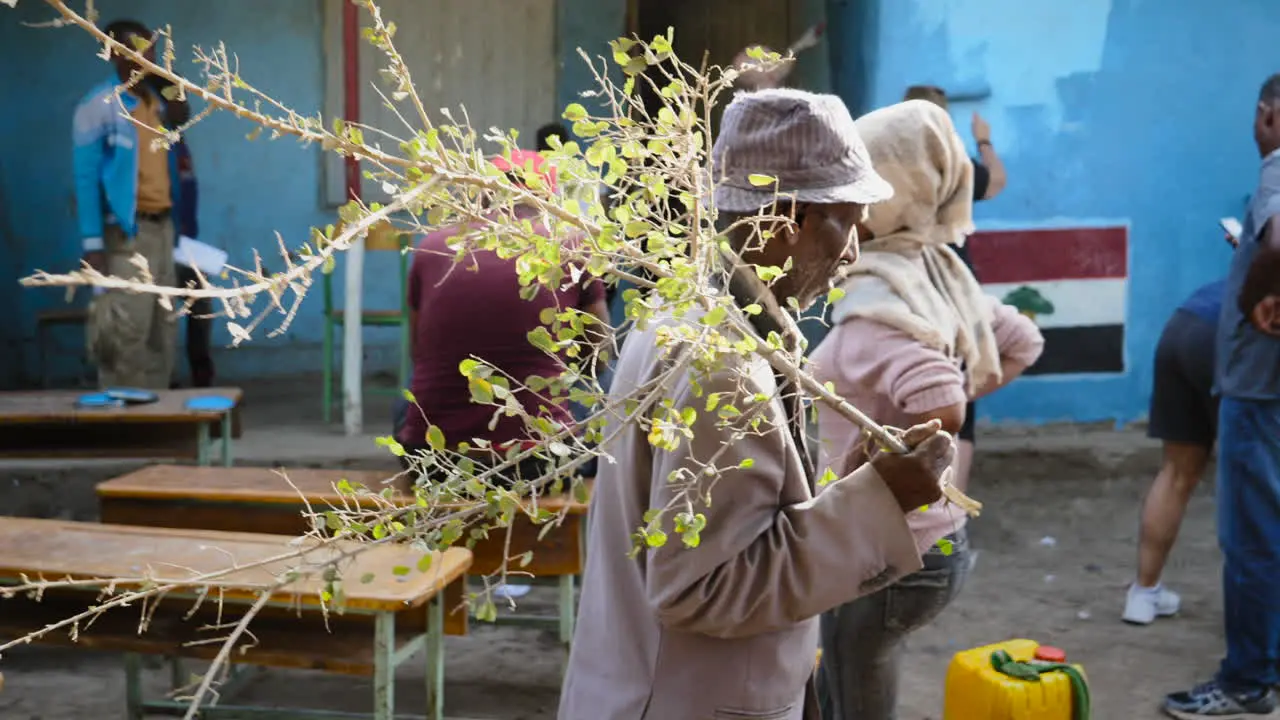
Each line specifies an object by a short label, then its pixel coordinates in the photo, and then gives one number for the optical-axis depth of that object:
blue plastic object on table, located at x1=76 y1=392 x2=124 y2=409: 4.94
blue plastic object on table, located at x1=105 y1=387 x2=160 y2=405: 5.03
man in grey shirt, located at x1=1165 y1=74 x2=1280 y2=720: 4.05
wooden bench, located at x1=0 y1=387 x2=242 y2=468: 4.89
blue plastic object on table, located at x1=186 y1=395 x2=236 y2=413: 4.94
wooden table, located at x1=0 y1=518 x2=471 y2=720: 3.33
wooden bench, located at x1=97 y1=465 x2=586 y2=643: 4.11
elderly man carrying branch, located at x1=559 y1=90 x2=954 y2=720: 1.77
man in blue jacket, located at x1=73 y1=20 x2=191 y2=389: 6.12
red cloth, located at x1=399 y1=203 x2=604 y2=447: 3.96
